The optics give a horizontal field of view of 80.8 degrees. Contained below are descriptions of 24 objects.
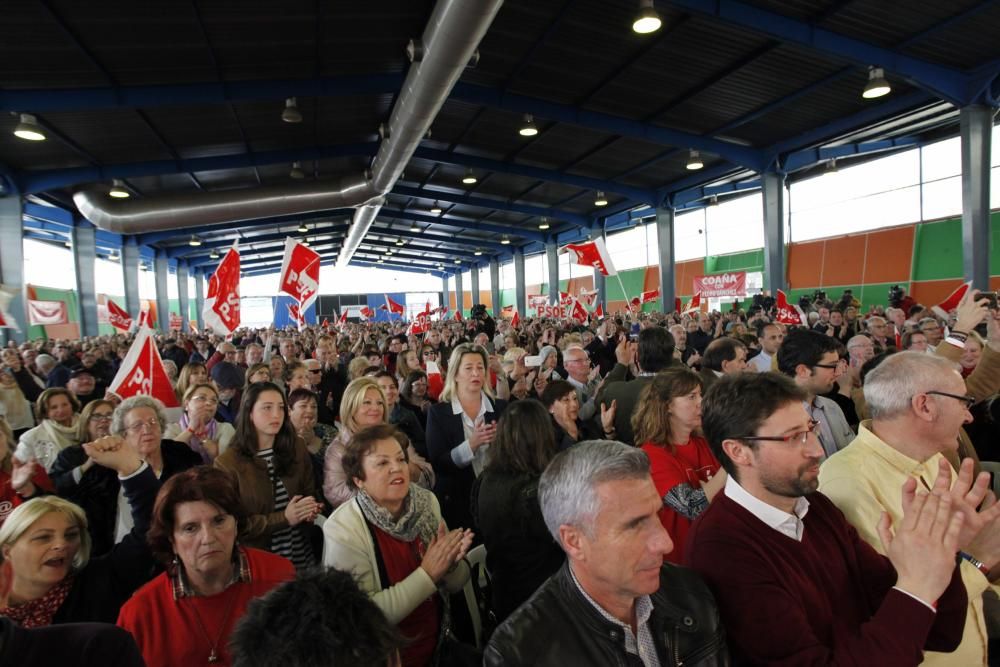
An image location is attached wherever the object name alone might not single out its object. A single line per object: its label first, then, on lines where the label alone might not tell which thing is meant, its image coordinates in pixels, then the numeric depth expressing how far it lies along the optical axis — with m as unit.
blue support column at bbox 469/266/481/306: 47.66
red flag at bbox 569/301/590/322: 17.00
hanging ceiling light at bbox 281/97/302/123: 12.32
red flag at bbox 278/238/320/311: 9.44
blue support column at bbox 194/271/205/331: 40.97
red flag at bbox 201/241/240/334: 8.52
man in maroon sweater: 1.56
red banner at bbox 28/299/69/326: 16.80
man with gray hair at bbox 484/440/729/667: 1.59
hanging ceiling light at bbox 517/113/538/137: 14.47
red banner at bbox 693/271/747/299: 20.19
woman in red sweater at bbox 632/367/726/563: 2.72
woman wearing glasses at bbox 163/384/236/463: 4.37
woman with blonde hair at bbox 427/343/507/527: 4.14
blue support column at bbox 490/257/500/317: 42.31
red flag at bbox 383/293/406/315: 21.43
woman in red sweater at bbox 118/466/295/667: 2.03
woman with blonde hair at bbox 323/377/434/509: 3.76
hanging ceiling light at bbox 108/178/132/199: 16.27
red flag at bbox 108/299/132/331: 14.86
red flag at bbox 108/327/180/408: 5.34
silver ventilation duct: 10.04
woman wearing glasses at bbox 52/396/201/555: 3.21
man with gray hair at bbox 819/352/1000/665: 2.12
